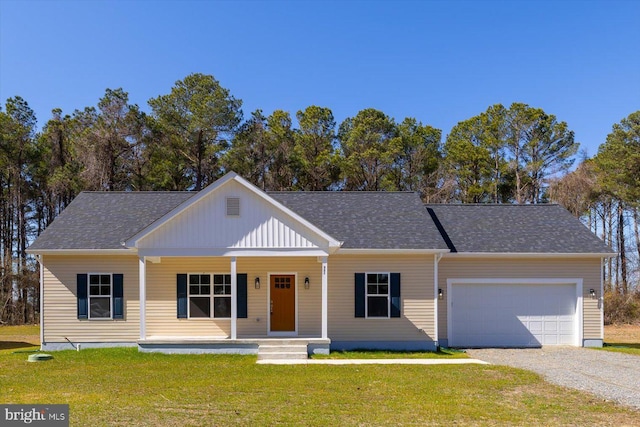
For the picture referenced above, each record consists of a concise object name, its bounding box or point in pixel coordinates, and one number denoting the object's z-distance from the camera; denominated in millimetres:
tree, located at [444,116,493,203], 32281
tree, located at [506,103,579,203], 31922
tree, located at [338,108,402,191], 31188
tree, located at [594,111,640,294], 28328
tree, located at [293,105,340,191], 31781
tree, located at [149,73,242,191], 30234
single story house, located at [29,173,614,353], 14383
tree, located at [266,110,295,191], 31656
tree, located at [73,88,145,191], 28031
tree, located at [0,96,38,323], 26188
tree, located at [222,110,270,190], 30375
